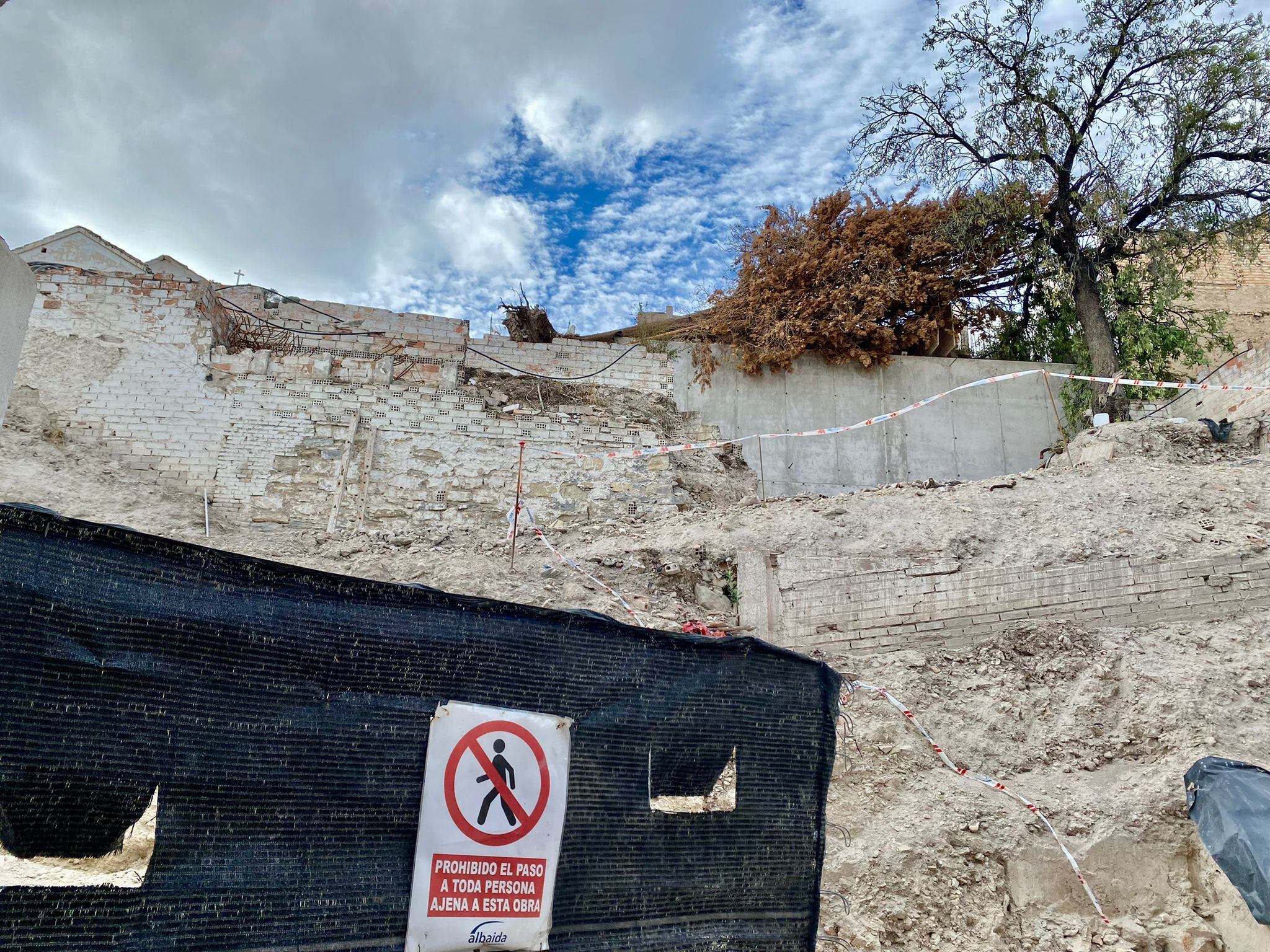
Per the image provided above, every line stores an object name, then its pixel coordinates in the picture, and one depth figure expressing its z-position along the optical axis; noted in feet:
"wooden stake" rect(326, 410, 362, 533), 34.68
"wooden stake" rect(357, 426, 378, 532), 35.12
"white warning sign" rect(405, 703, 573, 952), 10.55
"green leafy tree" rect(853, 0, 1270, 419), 42.04
